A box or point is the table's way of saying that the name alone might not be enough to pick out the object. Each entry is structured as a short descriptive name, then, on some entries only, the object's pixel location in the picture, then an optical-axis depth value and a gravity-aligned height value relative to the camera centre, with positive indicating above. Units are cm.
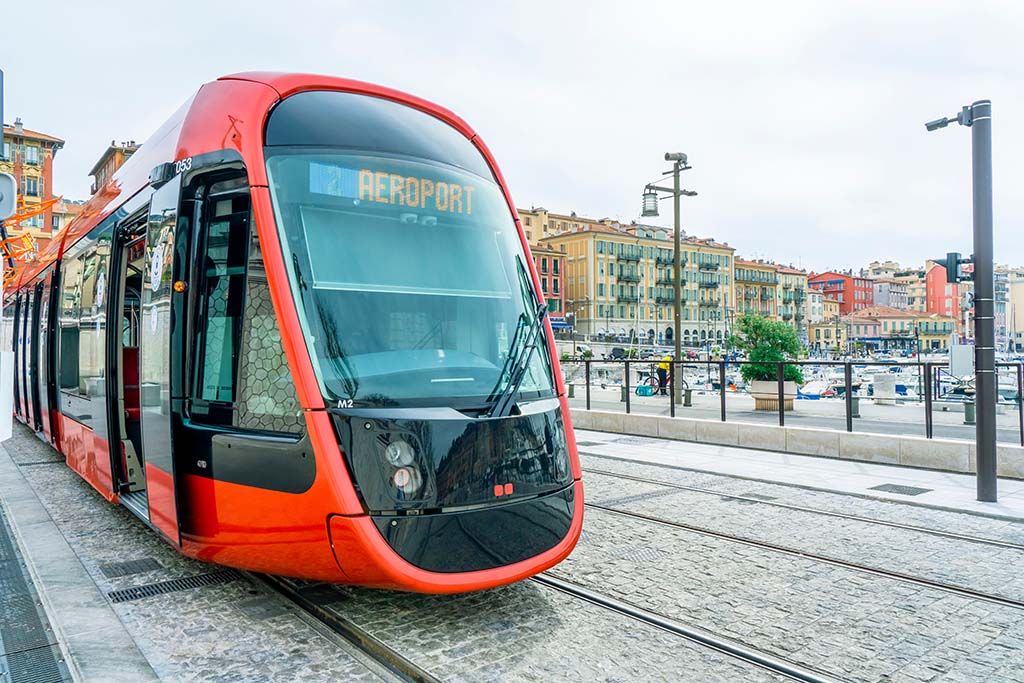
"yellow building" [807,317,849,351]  14612 +99
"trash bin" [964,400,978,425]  1212 -118
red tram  421 -3
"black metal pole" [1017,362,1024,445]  1021 -77
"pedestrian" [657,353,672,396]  1551 -65
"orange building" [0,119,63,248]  8344 +2078
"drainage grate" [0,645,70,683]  400 -168
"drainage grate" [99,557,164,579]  584 -168
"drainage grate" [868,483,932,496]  919 -181
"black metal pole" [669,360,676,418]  1496 -103
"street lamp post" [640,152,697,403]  2372 +446
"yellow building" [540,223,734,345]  10775 +857
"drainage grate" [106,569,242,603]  528 -167
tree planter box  1344 -96
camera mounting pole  873 +42
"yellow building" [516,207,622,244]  11312 +1857
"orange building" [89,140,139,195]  8734 +2291
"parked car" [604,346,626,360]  9842 -137
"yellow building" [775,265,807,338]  13688 +781
